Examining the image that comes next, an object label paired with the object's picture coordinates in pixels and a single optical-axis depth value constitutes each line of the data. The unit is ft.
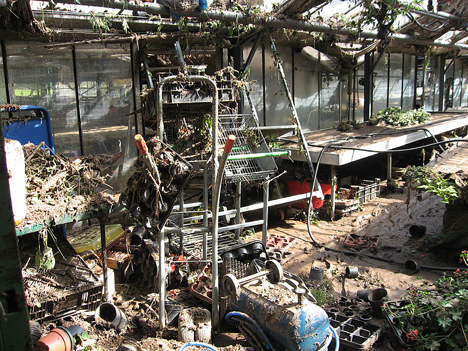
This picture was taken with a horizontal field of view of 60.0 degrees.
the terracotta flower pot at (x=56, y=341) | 13.23
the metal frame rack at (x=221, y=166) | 15.12
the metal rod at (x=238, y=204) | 21.91
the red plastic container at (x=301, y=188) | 31.65
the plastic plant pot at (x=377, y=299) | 17.20
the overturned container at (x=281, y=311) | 12.90
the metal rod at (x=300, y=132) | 29.07
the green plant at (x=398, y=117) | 44.14
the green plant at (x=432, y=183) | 21.49
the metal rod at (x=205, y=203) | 18.94
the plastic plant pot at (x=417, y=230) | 26.48
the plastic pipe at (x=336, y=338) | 13.38
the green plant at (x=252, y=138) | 24.94
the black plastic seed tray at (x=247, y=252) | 18.49
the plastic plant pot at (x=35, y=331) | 13.76
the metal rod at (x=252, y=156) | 21.46
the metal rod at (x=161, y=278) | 15.01
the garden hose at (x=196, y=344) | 12.94
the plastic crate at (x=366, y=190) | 33.45
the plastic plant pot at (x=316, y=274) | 20.43
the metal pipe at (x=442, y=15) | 33.79
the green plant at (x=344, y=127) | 40.42
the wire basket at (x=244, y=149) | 22.41
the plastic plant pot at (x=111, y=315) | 16.16
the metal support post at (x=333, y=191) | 30.22
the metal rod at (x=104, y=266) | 17.34
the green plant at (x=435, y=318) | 14.42
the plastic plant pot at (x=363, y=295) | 18.51
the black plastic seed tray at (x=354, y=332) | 14.53
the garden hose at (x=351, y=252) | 21.39
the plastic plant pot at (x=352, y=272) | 21.15
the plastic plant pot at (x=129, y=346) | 13.24
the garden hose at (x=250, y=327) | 13.56
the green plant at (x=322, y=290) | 18.39
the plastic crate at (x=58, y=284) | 15.32
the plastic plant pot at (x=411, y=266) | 21.75
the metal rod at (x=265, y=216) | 21.21
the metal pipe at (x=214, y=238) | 14.90
